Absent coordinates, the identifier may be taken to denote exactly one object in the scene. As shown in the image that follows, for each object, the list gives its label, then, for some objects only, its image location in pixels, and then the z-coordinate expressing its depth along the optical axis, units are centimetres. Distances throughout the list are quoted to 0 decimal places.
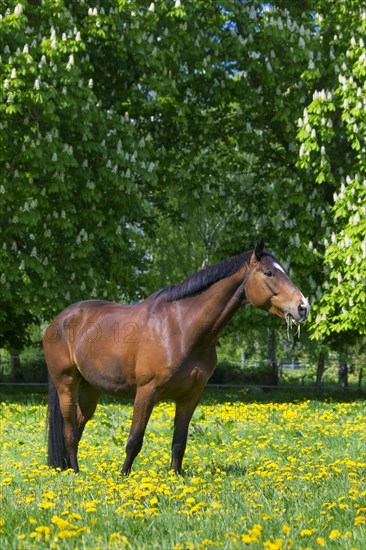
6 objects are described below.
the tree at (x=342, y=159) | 4066
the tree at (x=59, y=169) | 3697
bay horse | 1560
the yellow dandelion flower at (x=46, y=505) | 1113
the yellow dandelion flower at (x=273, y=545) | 877
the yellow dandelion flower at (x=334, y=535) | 943
